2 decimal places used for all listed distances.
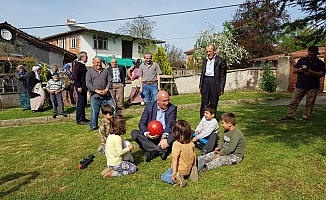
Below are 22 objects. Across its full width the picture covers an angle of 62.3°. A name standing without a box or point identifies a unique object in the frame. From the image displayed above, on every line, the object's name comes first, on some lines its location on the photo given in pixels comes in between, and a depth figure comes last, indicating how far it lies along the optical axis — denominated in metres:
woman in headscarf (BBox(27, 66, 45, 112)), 10.30
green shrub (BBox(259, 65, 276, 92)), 15.47
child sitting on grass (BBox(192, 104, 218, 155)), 4.79
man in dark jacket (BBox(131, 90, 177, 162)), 4.64
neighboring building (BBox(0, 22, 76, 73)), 19.66
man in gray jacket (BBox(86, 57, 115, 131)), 6.82
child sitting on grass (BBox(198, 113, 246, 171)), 4.17
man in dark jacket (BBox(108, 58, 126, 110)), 10.23
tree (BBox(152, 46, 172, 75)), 15.84
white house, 32.94
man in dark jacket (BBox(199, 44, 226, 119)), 6.53
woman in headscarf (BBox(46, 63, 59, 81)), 10.65
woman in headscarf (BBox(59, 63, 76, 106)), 11.30
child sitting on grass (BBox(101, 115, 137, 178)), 3.97
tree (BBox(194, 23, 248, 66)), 25.03
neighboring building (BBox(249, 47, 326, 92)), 15.24
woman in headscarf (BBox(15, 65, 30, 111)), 10.54
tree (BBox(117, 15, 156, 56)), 37.49
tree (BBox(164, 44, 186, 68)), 35.50
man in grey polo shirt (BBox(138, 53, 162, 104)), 7.99
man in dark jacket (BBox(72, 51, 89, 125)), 7.32
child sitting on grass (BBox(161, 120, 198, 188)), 3.60
